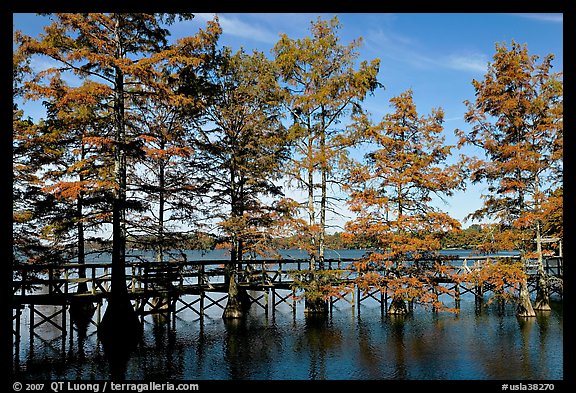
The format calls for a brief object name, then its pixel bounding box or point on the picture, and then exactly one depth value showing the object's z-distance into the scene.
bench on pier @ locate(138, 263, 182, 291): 20.21
